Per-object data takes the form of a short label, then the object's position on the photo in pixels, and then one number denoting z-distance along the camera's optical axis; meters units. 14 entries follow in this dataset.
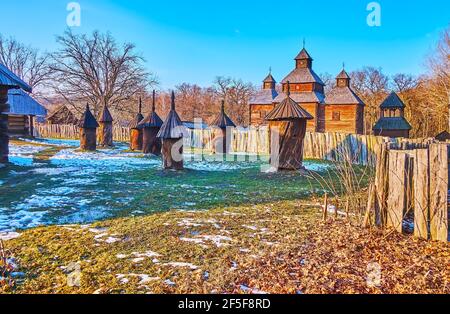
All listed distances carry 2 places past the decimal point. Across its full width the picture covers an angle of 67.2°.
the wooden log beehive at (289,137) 11.88
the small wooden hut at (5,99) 11.55
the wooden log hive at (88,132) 19.56
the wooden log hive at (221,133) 20.44
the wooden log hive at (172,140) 11.90
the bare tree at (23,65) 43.26
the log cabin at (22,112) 27.12
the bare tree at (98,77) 34.09
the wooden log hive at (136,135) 20.89
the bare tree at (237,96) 66.02
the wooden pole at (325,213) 5.65
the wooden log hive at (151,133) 17.05
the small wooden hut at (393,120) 28.69
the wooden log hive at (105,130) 22.47
